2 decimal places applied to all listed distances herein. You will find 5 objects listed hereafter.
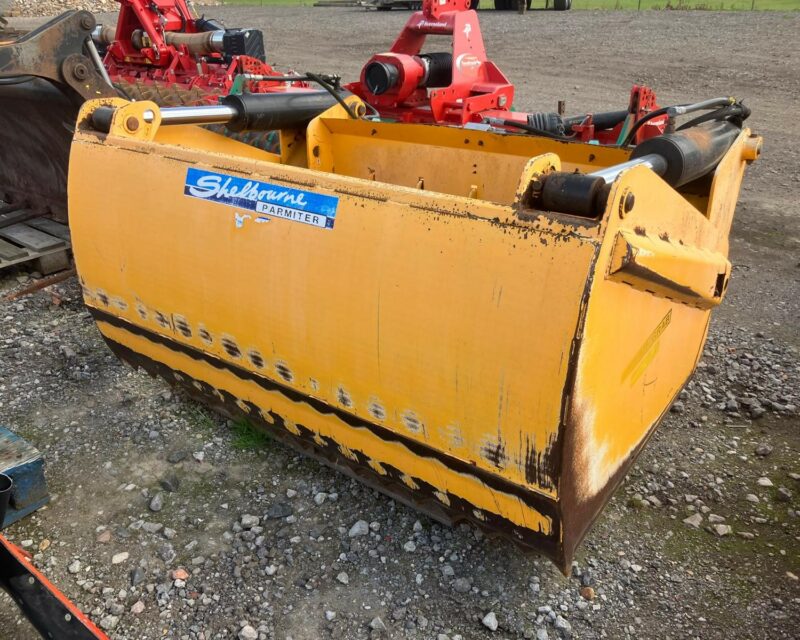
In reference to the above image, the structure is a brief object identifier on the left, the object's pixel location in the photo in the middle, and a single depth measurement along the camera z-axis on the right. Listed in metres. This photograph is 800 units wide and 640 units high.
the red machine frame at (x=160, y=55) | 7.09
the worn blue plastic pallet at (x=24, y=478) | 2.53
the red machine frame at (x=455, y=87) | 4.88
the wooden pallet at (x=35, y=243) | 4.44
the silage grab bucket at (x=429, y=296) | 1.73
